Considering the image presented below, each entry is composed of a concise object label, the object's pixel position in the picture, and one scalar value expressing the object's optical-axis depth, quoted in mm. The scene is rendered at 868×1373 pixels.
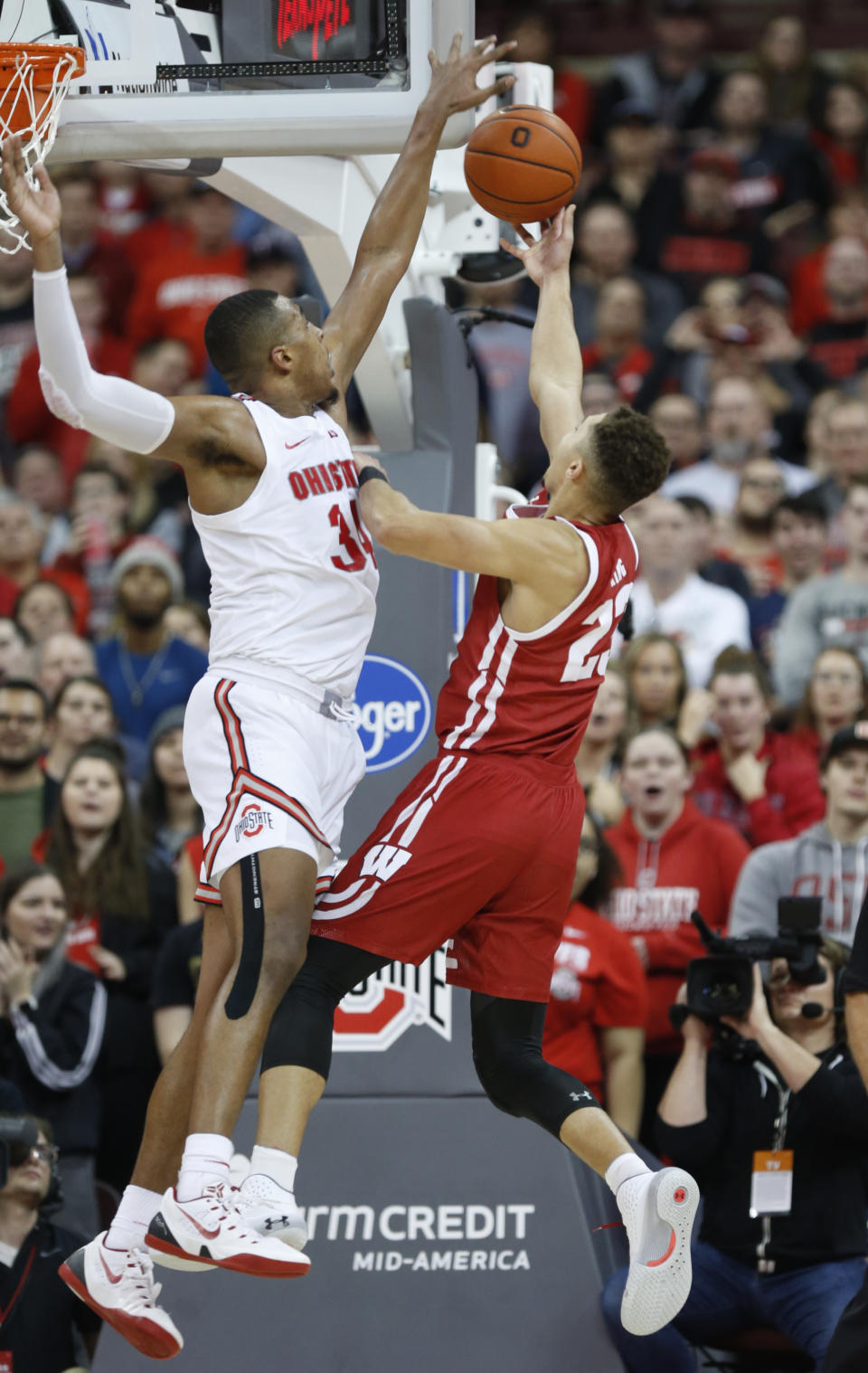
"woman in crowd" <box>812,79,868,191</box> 27469
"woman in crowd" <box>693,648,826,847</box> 16328
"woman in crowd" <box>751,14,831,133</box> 28031
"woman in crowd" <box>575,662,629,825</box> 16344
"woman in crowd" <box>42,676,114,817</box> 17187
